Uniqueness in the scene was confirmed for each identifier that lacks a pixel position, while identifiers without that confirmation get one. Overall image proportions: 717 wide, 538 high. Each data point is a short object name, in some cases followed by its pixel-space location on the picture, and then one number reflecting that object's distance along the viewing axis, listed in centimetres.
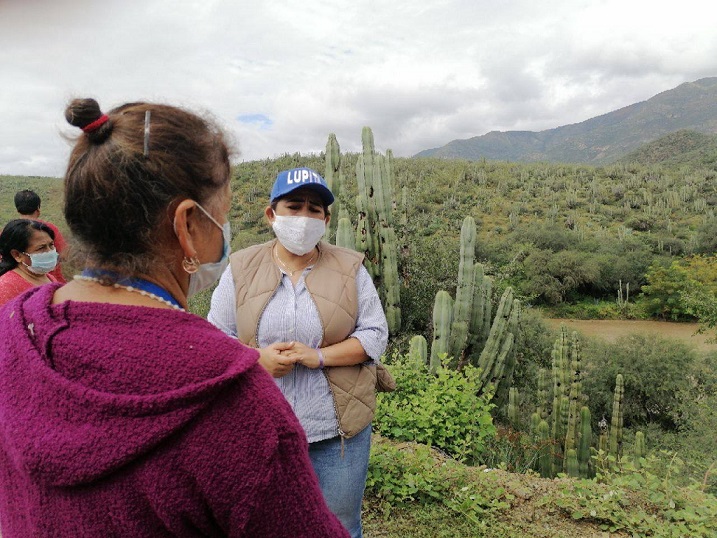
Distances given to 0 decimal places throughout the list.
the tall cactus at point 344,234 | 620
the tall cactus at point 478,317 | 835
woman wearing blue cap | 195
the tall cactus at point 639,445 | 719
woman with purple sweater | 68
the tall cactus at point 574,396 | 701
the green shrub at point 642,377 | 1377
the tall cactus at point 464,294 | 786
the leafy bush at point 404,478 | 354
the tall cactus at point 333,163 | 862
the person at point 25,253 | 323
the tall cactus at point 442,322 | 702
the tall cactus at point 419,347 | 596
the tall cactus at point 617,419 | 827
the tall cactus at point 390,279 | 789
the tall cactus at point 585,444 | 704
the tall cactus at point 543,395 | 900
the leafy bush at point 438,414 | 444
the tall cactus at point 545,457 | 655
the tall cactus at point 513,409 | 793
